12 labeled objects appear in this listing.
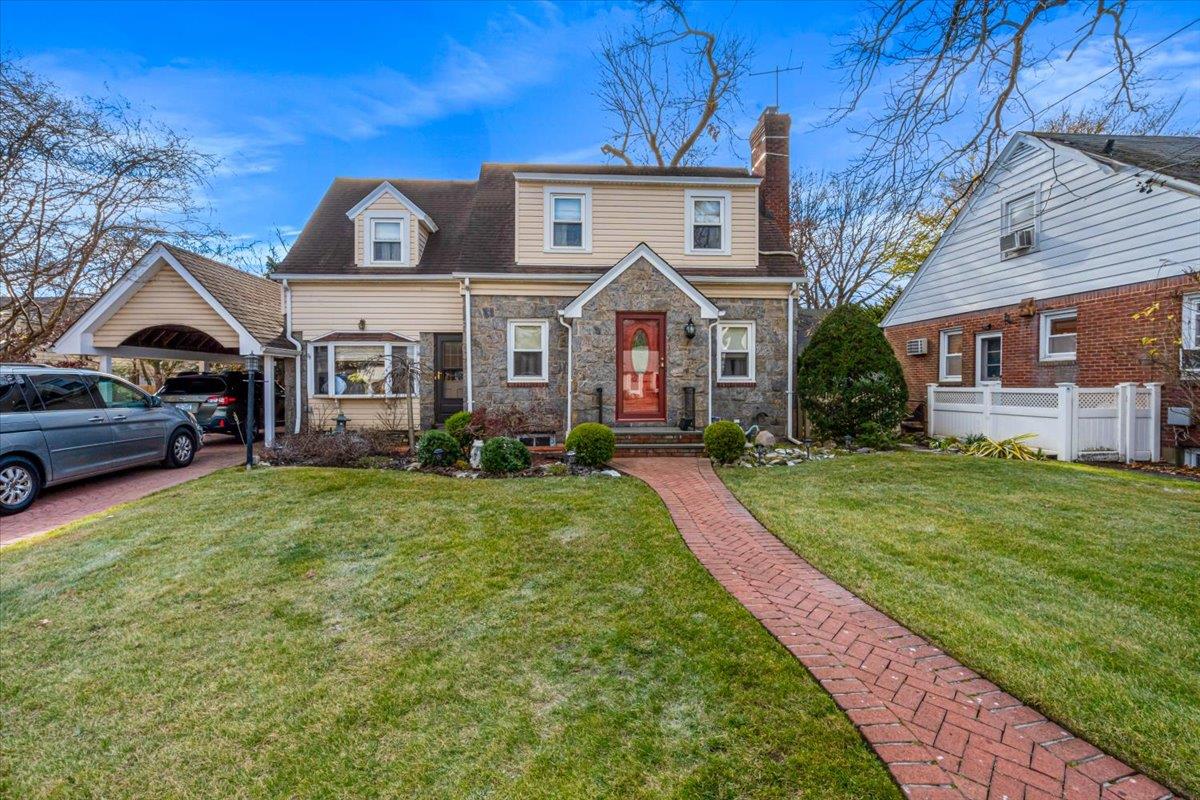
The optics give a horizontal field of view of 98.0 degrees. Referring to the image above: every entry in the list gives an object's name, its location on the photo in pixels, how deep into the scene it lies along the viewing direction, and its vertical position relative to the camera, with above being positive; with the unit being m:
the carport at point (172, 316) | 10.77 +1.52
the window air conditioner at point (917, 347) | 14.31 +1.11
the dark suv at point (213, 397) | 12.23 -0.24
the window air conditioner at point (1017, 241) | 11.27 +3.24
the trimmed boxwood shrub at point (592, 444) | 8.77 -0.96
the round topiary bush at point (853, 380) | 10.18 +0.14
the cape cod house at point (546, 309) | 10.91 +1.73
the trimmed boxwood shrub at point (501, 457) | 8.68 -1.17
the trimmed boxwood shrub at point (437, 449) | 9.12 -1.11
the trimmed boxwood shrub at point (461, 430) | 9.73 -0.82
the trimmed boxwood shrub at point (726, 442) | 8.95 -0.94
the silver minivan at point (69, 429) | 6.76 -0.61
